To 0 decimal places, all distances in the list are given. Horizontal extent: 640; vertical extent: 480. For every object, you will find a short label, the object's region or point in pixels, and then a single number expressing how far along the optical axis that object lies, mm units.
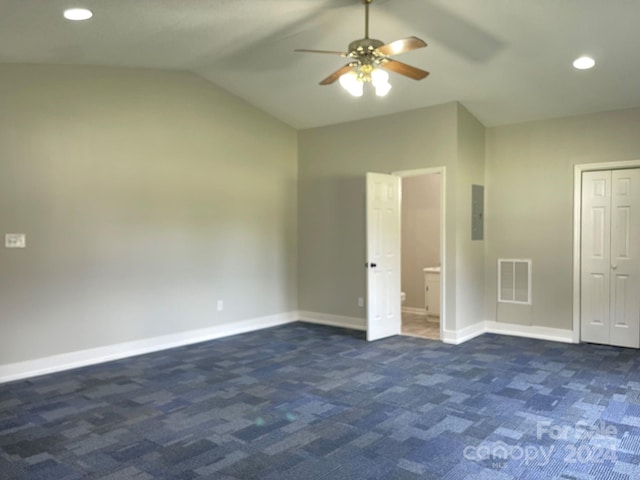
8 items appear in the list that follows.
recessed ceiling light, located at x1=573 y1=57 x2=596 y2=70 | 4383
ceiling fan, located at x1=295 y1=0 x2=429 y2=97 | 3412
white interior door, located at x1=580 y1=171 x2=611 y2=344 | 5535
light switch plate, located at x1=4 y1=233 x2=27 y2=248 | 4375
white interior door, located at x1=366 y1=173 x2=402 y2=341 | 5836
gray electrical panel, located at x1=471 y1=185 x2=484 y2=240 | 5996
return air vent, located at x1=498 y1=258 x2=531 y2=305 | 6023
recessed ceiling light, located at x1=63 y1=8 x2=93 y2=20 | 3426
